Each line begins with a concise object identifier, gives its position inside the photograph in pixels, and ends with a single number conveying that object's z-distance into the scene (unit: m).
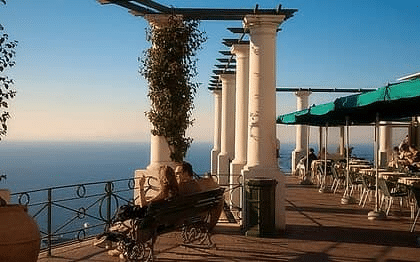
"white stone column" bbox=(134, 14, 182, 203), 10.07
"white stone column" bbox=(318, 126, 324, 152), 21.64
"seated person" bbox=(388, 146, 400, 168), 17.19
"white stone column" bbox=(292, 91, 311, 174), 22.30
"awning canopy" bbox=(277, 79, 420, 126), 7.83
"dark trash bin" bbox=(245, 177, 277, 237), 9.09
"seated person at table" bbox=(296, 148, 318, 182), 19.47
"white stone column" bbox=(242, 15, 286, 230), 9.59
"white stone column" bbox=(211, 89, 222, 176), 19.69
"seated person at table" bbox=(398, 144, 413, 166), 15.53
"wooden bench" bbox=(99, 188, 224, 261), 6.69
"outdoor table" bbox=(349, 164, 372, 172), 15.14
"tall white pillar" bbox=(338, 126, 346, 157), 24.11
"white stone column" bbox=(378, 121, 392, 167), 22.28
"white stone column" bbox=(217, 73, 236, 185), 16.08
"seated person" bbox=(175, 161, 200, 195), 7.86
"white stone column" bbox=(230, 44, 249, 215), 12.44
